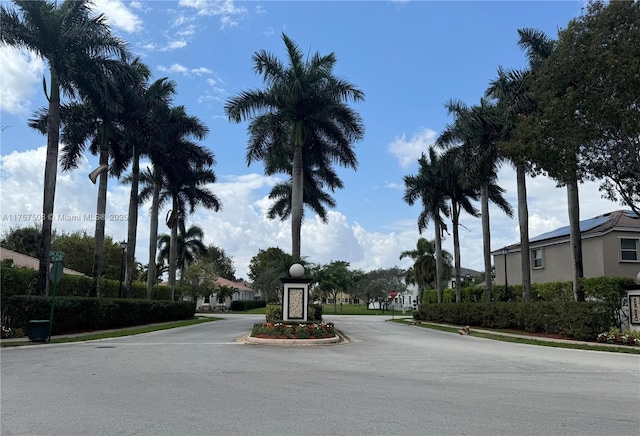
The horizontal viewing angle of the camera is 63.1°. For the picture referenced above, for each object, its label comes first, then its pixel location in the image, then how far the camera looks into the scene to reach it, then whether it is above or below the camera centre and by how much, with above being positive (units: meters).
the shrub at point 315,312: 25.94 -1.14
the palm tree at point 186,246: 67.25 +5.69
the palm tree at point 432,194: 41.94 +7.82
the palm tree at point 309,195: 34.53 +6.82
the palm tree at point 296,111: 27.19 +9.57
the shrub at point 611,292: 21.33 -0.09
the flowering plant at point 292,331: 19.22 -1.53
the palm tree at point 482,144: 31.59 +9.01
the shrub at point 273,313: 23.38 -1.05
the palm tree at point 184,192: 41.50 +8.31
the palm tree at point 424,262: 65.62 +3.49
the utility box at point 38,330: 17.98 -1.40
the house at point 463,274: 75.62 +2.44
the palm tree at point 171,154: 37.16 +10.35
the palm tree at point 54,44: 22.50 +10.92
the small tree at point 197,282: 64.25 +0.96
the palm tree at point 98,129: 26.72 +9.36
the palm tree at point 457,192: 36.00 +7.48
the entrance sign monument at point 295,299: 21.52 -0.38
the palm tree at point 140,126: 31.07 +9.90
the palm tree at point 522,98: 26.16 +9.94
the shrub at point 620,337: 18.95 -1.73
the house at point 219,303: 80.72 -1.64
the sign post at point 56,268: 18.30 +0.76
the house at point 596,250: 31.31 +2.54
